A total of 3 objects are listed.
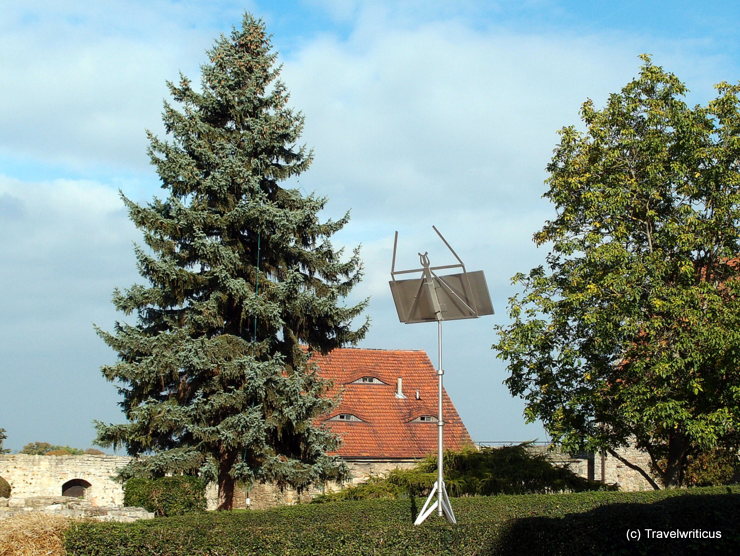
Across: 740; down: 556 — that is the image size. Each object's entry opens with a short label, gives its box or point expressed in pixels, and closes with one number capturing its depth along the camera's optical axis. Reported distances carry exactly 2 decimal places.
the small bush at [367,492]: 20.69
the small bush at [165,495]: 16.70
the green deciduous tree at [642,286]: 17.95
